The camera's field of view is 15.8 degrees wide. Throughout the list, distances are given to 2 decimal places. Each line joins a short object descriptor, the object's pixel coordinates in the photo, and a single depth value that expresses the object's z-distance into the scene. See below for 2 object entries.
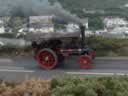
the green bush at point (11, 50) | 18.97
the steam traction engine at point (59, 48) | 16.06
